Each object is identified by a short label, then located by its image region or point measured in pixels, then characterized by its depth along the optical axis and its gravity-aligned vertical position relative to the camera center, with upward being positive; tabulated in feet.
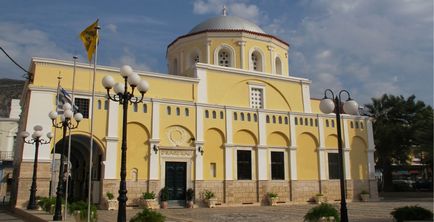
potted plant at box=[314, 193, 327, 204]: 99.66 -2.64
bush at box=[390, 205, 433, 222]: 40.47 -2.62
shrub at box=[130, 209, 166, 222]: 33.86 -2.45
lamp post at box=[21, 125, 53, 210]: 65.21 +2.61
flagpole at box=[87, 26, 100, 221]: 52.65 +18.88
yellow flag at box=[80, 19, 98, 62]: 55.88 +20.35
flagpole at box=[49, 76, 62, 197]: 72.69 +4.76
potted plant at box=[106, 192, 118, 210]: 76.48 -2.79
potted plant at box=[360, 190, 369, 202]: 105.45 -2.29
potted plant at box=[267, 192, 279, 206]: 92.80 -2.50
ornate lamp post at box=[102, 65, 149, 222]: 35.83 +9.44
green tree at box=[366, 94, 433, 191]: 122.72 +17.91
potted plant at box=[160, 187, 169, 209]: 82.12 -2.01
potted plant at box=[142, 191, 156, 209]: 79.15 -2.50
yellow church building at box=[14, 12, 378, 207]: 79.51 +12.48
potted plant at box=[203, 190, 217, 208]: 85.97 -2.50
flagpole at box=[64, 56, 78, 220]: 76.16 +19.29
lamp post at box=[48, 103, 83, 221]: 48.61 +7.21
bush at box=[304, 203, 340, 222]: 39.70 -2.48
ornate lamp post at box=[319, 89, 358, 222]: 40.73 +7.90
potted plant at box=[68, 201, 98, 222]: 41.57 -2.53
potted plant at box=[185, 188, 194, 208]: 85.20 -2.08
